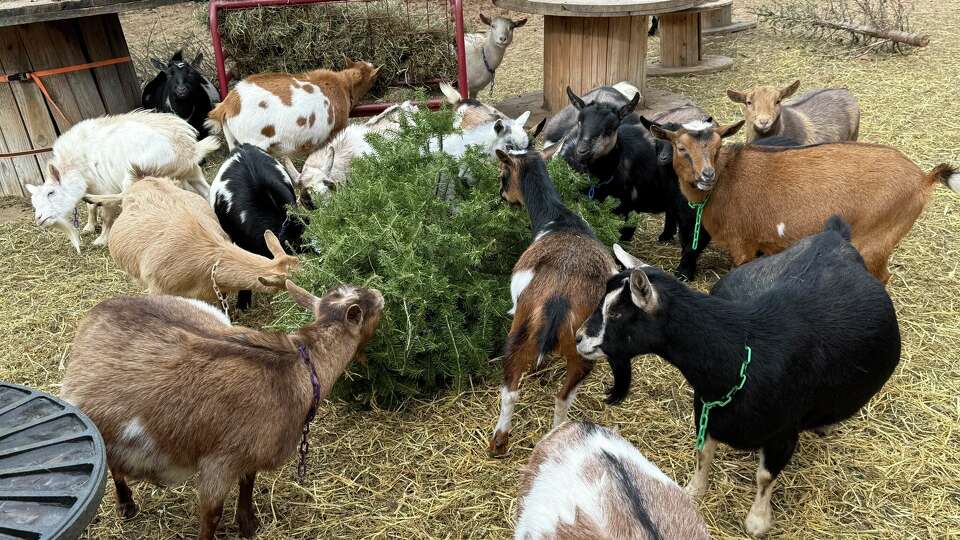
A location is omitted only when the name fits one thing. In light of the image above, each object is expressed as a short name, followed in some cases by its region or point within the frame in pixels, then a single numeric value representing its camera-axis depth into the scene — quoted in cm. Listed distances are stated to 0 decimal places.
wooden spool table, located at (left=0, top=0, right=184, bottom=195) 654
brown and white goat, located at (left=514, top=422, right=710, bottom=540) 218
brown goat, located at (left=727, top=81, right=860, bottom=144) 580
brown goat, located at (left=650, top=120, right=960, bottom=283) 418
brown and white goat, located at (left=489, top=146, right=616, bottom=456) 335
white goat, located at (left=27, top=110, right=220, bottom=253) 566
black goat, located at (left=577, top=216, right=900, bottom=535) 284
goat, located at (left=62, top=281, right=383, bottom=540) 284
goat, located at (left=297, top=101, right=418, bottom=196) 551
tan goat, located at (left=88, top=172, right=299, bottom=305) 416
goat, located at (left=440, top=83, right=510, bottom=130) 633
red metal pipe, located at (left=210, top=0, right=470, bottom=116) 655
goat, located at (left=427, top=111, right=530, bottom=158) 546
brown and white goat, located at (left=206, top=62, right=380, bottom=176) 656
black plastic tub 195
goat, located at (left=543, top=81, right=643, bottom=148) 646
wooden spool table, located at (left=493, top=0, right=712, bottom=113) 714
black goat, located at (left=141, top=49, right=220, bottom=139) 744
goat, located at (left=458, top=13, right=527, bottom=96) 879
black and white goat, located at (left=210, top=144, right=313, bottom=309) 503
